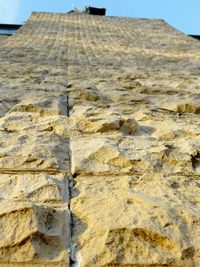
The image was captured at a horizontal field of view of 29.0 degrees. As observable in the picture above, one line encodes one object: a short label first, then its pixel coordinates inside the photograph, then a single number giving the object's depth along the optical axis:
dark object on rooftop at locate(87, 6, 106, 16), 10.86
